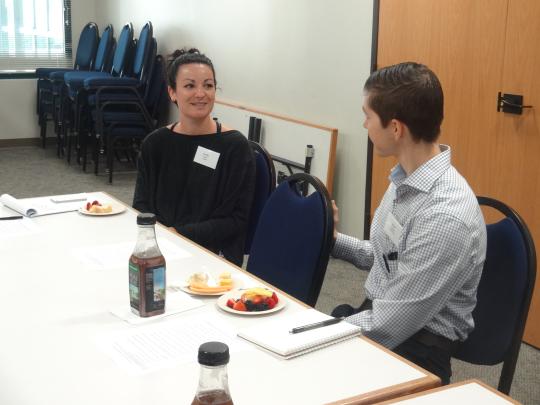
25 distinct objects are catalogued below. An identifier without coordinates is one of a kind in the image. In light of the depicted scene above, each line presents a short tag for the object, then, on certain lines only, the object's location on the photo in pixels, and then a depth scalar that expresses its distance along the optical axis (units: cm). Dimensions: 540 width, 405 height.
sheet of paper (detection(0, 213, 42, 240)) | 222
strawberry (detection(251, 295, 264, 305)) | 164
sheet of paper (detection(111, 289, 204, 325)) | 157
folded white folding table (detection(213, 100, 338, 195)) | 420
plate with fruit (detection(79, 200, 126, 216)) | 248
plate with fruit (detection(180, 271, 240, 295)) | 173
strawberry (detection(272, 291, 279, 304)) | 167
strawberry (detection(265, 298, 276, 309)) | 164
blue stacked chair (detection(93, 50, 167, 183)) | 597
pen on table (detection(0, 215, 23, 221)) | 239
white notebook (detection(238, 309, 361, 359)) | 142
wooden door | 291
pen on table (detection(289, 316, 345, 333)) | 148
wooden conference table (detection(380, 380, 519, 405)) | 122
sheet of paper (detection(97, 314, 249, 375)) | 137
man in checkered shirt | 163
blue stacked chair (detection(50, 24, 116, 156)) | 666
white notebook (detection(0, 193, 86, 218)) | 245
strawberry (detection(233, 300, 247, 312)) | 163
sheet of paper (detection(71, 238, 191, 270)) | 197
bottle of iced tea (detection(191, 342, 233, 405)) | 85
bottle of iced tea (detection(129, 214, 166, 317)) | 151
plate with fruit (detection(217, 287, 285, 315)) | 163
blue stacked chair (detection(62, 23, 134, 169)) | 627
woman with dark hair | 256
